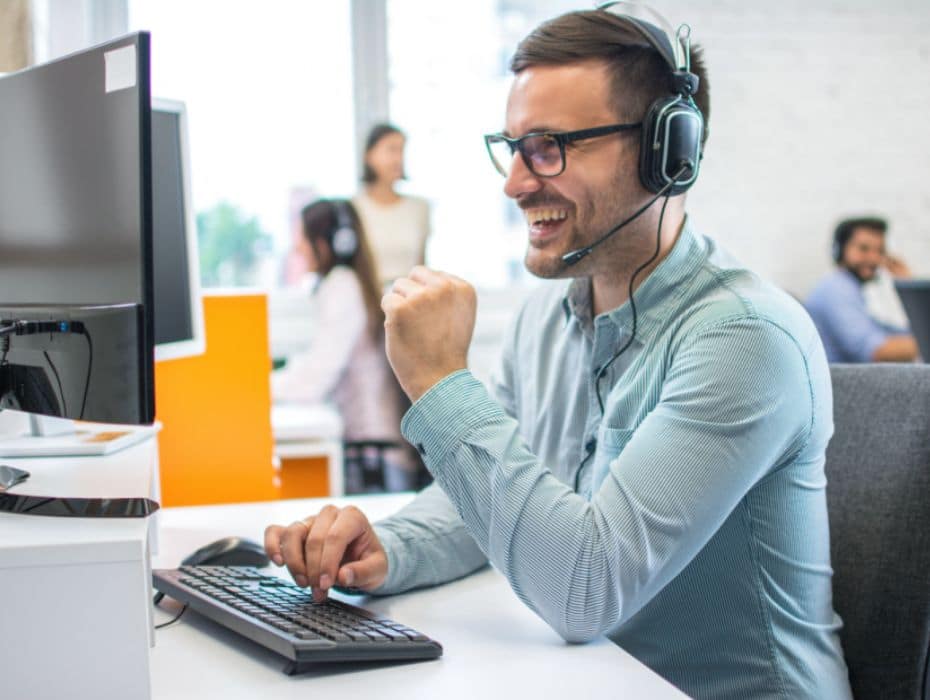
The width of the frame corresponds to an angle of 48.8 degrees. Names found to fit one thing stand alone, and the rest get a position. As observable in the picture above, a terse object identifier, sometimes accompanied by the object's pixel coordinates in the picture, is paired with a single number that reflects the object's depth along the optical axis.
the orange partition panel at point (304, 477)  2.71
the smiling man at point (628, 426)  0.91
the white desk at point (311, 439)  2.78
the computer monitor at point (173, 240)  1.33
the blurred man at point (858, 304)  4.29
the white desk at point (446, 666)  0.79
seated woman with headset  3.77
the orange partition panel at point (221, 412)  1.63
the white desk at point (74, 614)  0.71
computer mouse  1.12
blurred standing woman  4.05
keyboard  0.82
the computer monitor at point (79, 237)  0.78
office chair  1.01
